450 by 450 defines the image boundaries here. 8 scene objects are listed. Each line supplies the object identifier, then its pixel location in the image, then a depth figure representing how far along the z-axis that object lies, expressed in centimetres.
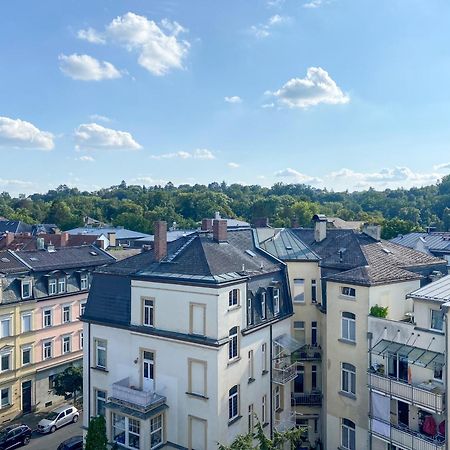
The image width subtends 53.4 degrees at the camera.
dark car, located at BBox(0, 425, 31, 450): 3091
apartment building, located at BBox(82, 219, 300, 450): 2388
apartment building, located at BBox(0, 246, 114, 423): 3581
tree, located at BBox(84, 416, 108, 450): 2400
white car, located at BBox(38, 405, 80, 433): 3391
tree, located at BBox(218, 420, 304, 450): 1925
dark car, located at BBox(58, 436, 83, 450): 3016
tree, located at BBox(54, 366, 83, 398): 3616
